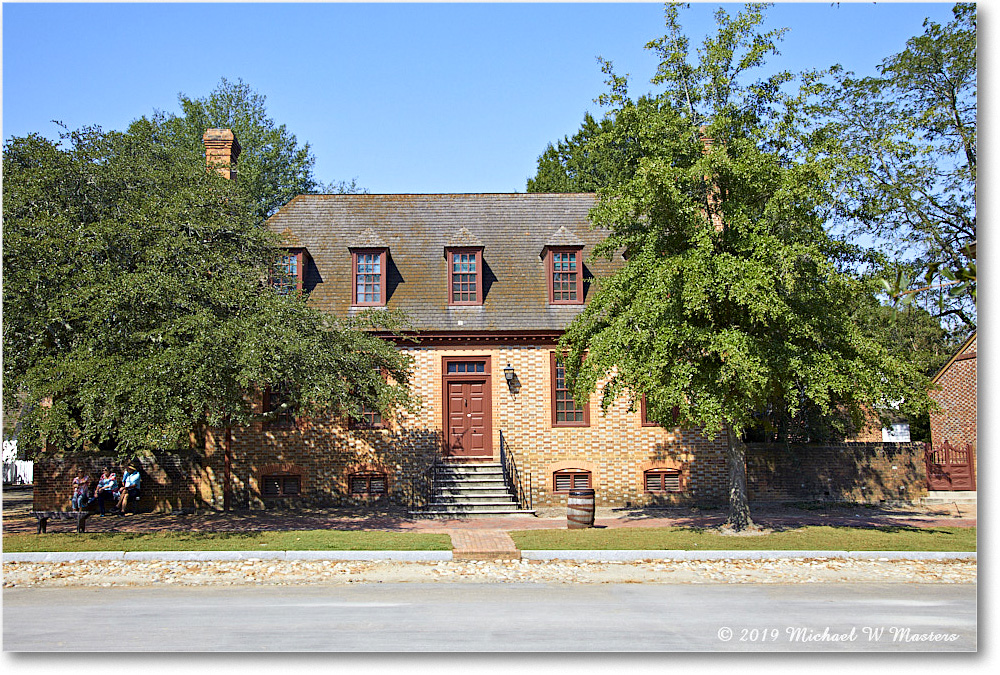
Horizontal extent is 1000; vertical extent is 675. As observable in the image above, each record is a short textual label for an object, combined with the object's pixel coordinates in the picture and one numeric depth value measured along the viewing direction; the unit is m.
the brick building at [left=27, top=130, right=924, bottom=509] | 19.86
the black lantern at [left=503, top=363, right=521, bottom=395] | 20.33
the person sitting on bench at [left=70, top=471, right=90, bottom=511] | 17.25
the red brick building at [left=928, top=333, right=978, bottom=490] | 23.66
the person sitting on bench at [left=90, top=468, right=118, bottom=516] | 18.05
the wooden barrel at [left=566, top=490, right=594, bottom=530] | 16.50
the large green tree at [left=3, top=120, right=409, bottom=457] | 13.46
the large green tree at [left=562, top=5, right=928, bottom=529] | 14.08
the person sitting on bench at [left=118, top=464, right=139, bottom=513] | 18.15
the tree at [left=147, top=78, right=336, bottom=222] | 40.03
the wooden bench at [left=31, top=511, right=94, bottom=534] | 15.45
